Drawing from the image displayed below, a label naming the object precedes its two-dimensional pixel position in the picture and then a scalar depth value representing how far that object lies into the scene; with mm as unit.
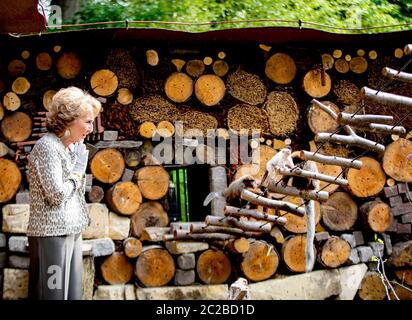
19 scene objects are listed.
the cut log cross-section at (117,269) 5102
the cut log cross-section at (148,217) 5234
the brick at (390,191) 5570
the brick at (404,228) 5645
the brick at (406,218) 5633
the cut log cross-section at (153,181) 5246
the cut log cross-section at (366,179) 5531
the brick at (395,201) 5594
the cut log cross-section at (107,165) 5109
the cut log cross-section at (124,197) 5117
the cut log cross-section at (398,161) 5562
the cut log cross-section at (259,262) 5332
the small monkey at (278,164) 4175
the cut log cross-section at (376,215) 5504
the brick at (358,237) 5598
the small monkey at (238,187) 4441
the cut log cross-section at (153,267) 5145
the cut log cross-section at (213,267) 5281
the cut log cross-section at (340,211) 5578
